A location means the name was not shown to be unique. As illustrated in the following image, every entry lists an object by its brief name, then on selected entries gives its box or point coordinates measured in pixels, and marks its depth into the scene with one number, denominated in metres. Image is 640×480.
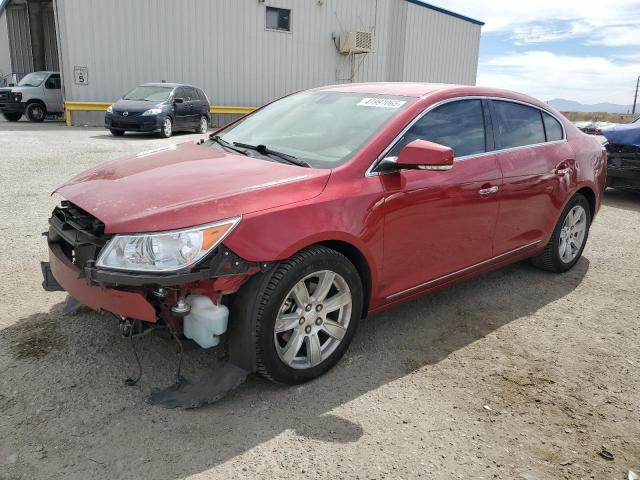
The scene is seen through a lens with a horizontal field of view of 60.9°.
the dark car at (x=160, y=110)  14.61
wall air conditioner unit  23.20
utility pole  64.43
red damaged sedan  2.61
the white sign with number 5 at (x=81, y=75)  18.03
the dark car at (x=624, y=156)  8.57
